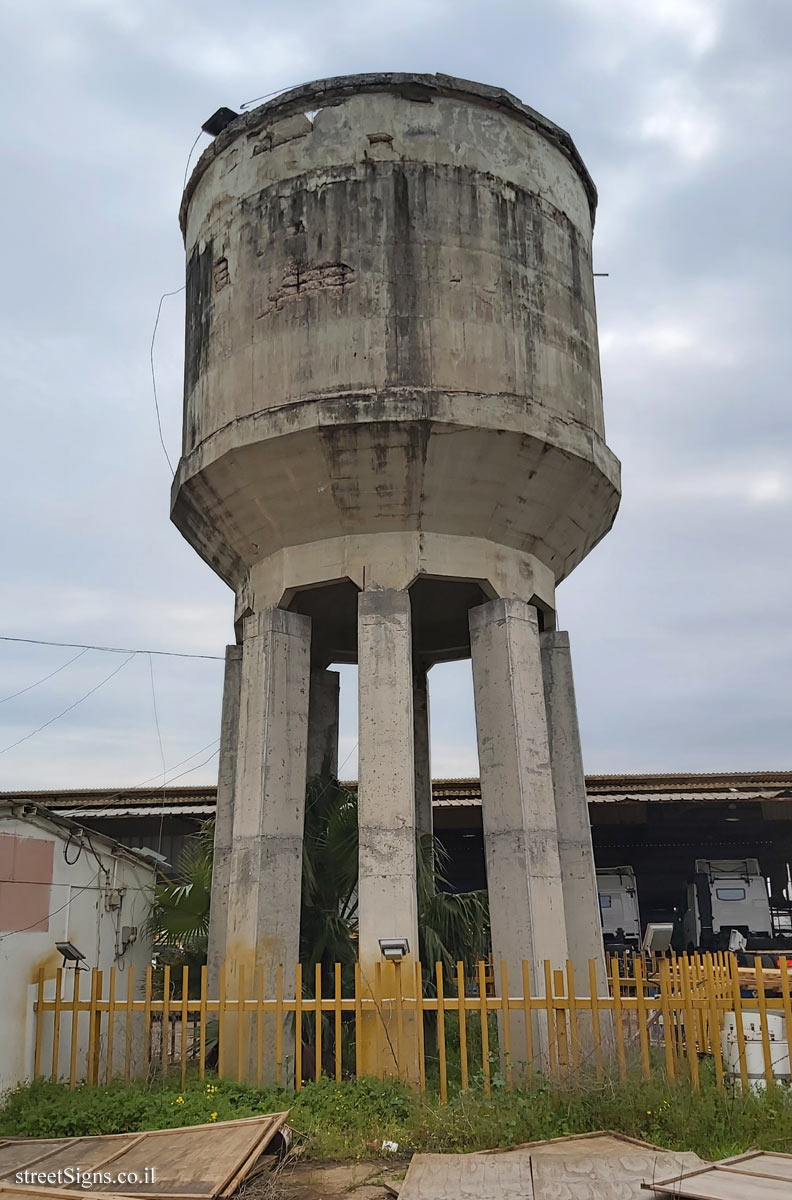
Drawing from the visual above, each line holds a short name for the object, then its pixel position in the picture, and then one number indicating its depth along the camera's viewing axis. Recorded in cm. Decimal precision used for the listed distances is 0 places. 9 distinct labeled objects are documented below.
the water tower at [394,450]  1136
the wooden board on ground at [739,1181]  567
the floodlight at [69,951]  1089
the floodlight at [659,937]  1052
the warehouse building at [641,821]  2172
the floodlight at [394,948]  999
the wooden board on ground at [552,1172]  652
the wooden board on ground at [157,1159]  695
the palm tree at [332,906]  1271
